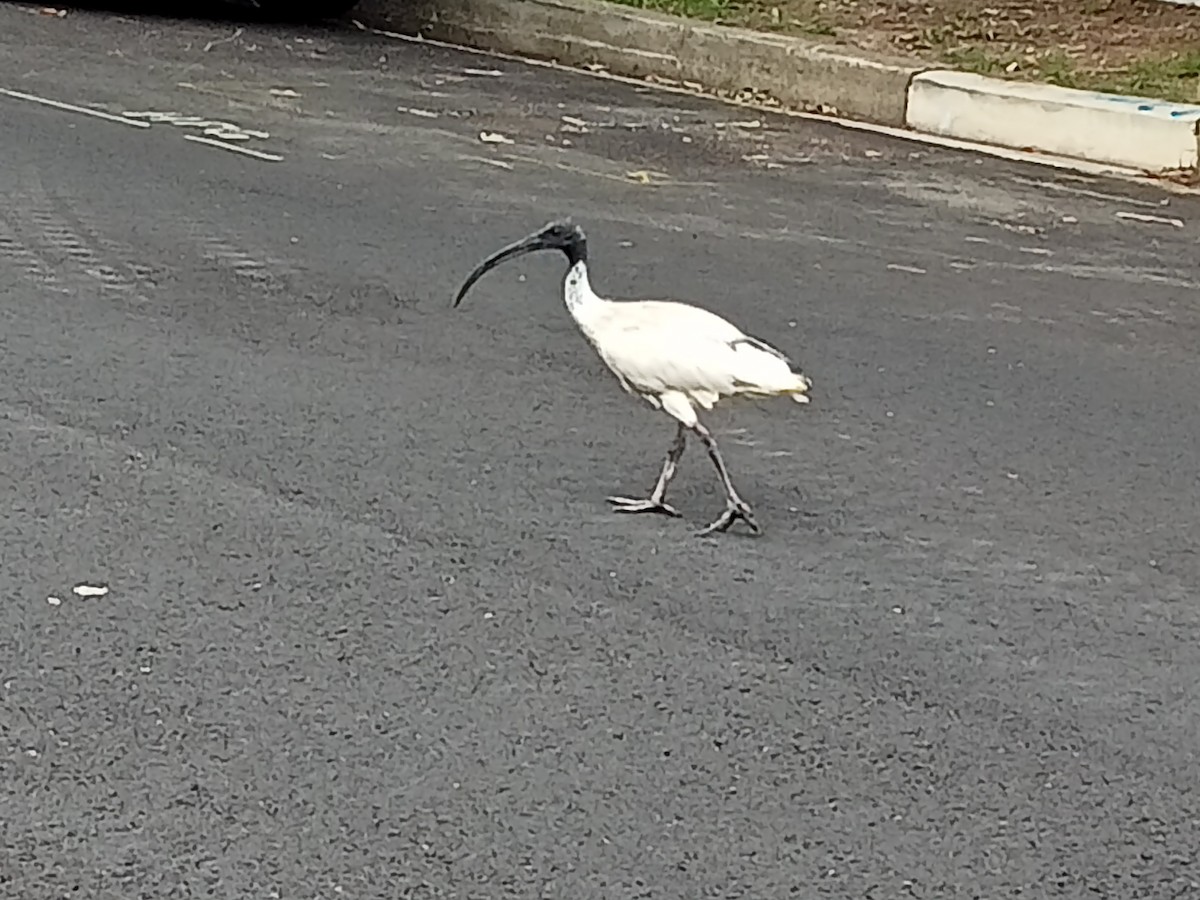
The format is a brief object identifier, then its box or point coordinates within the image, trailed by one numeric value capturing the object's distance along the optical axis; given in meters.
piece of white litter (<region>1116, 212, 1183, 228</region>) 9.61
